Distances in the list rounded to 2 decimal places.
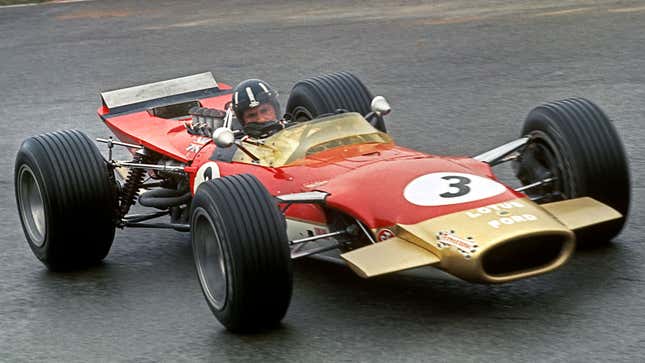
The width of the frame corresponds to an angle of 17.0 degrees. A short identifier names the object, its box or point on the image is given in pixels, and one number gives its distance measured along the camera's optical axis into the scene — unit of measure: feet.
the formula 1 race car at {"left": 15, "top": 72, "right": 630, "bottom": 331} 32.65
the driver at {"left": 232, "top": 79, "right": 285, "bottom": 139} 41.75
